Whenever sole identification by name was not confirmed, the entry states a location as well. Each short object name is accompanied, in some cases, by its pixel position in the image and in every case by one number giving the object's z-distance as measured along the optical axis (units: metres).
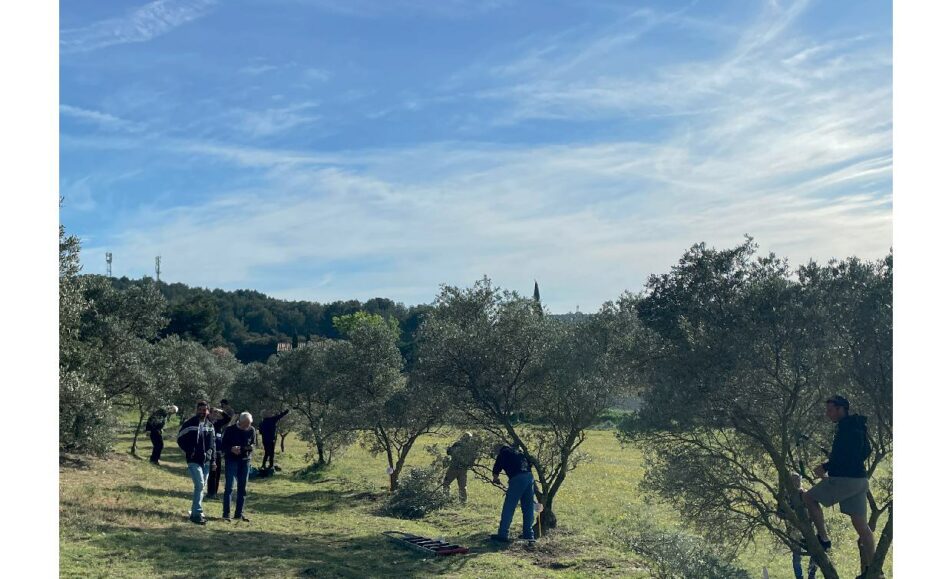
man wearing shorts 8.59
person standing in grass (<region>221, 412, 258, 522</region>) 13.80
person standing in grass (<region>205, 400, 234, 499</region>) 17.73
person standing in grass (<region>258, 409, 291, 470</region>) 21.89
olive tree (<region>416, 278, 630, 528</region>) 15.97
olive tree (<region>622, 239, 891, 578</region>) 10.59
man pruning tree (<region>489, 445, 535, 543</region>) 14.09
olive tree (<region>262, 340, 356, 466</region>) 26.08
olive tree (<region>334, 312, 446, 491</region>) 22.75
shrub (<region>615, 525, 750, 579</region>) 11.20
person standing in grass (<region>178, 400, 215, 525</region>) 13.34
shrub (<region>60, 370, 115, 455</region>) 16.52
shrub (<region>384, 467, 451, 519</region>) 19.38
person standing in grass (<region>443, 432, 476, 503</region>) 16.58
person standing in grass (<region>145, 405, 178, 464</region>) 25.86
